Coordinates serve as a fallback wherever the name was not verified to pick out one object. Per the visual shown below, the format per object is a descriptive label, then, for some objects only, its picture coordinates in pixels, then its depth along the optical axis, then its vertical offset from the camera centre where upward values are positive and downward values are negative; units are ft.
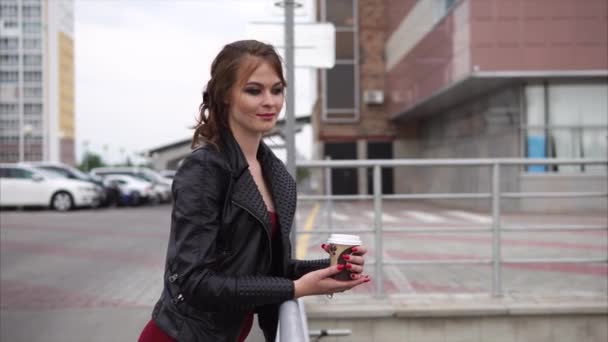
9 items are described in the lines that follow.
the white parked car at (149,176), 88.79 +0.11
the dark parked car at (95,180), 75.25 -0.32
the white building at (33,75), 416.46 +64.06
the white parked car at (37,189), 67.10 -1.19
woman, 5.14 -0.36
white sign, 17.83 +3.55
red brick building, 56.34 +8.14
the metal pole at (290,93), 16.88 +2.09
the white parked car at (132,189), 81.56 -1.46
